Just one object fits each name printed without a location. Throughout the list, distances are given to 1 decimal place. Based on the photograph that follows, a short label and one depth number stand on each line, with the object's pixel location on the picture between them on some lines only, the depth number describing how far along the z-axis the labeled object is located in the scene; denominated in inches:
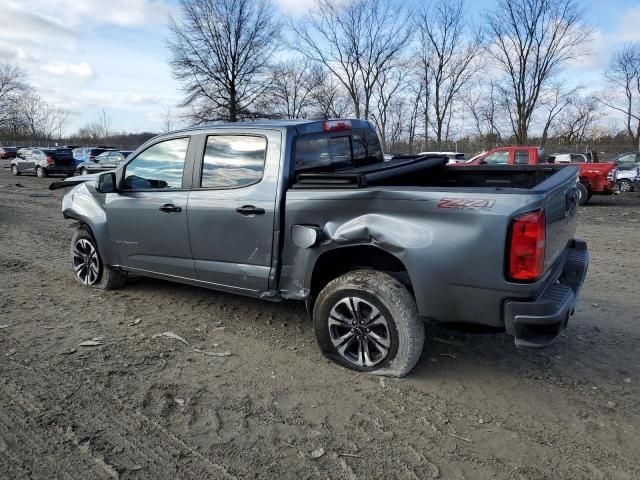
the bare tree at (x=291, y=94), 1633.9
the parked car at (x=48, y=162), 1043.3
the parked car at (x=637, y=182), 600.7
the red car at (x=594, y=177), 572.4
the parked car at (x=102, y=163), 948.0
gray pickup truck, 117.6
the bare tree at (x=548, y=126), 1918.1
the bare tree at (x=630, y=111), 1915.6
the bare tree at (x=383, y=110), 1891.2
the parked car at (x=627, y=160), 792.4
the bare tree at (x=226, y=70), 1592.0
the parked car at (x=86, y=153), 1145.3
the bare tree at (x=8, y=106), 2640.3
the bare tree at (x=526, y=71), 1631.4
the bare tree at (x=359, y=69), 1742.1
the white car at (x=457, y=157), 936.9
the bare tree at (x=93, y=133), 3370.6
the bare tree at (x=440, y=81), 1867.4
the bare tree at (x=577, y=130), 2062.0
